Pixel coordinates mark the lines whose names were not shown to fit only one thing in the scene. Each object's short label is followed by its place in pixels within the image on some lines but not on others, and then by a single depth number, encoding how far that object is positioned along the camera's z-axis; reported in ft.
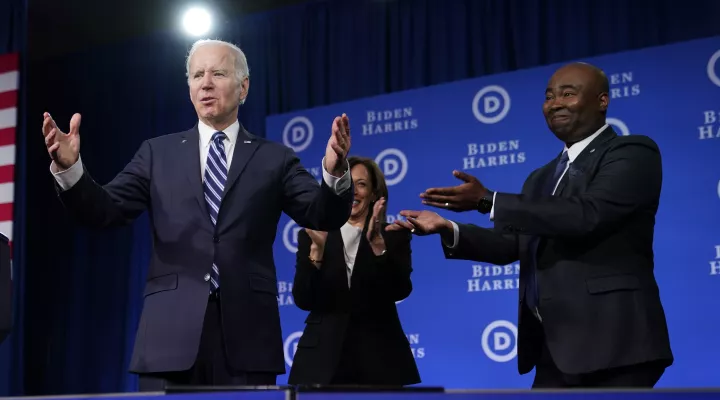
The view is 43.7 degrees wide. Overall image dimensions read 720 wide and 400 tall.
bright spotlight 19.77
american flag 17.02
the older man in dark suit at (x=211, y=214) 6.77
